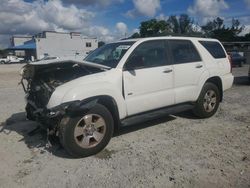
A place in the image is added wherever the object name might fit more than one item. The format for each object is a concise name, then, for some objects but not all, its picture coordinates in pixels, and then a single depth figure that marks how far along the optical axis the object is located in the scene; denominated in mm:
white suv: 3048
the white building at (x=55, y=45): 45701
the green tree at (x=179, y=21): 56805
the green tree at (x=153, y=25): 50475
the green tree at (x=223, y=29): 45909
